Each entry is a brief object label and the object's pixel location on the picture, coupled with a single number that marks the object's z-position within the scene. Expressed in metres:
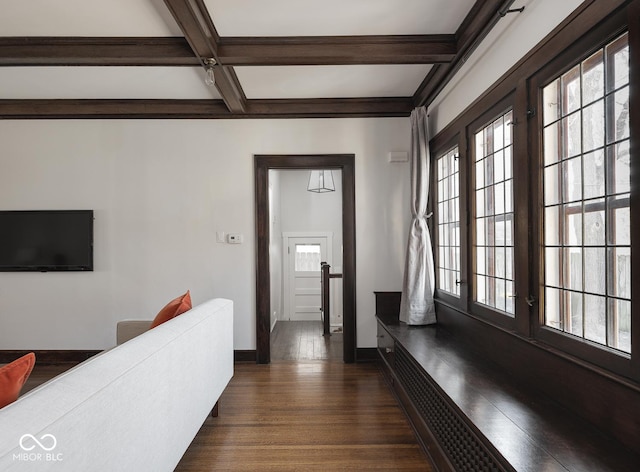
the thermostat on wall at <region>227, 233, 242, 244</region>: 3.96
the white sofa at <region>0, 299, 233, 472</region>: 0.93
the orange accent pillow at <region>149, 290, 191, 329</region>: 2.37
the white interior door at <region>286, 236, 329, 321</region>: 6.52
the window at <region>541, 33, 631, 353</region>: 1.45
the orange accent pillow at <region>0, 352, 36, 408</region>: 1.10
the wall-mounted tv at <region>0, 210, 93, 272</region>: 3.89
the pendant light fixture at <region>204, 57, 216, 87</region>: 2.73
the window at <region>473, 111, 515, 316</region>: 2.29
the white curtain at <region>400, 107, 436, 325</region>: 3.45
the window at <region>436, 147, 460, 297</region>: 3.15
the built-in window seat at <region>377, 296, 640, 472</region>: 1.32
